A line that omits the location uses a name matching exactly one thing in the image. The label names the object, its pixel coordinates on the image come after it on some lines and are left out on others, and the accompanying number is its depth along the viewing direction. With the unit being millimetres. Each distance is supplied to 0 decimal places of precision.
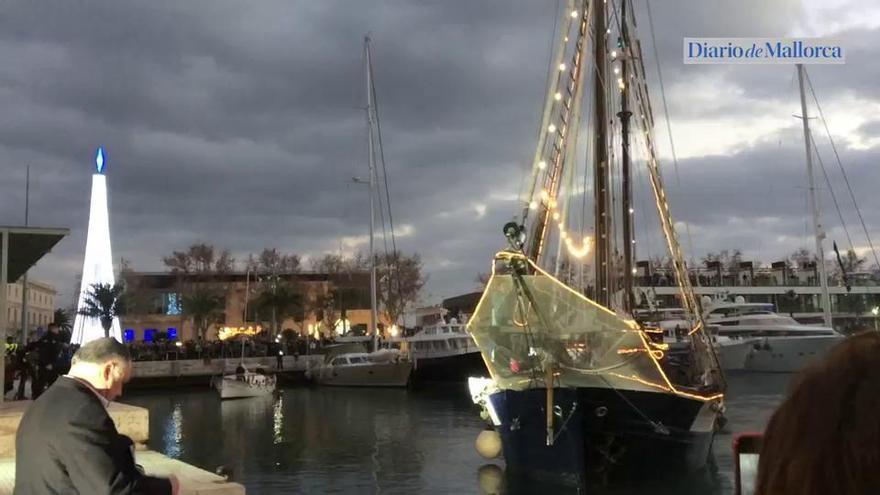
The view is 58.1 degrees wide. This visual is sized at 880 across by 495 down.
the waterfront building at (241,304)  82250
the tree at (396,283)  80625
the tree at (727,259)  97688
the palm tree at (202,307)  73000
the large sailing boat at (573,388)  15547
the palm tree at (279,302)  75312
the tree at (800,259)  92406
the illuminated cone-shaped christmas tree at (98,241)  49250
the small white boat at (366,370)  49719
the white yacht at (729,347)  50219
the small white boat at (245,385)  42719
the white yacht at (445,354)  50344
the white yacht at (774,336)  48172
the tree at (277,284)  75625
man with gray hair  3840
